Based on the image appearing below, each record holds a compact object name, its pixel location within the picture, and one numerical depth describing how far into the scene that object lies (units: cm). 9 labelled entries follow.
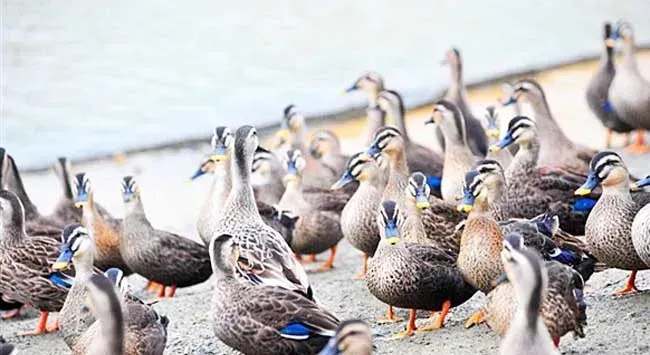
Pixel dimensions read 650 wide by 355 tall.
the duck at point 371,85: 1457
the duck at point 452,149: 1098
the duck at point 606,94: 1427
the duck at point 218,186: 1030
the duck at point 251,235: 834
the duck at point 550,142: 1173
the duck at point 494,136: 1134
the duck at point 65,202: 1105
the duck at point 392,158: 1026
